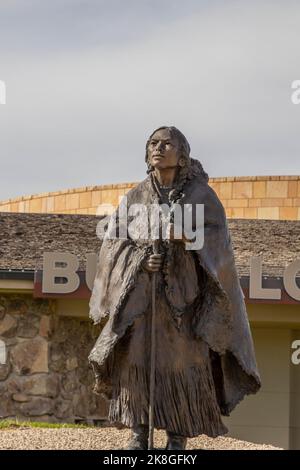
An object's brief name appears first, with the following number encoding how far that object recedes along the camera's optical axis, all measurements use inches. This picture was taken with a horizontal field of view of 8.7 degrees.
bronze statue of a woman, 486.0
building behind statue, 816.5
